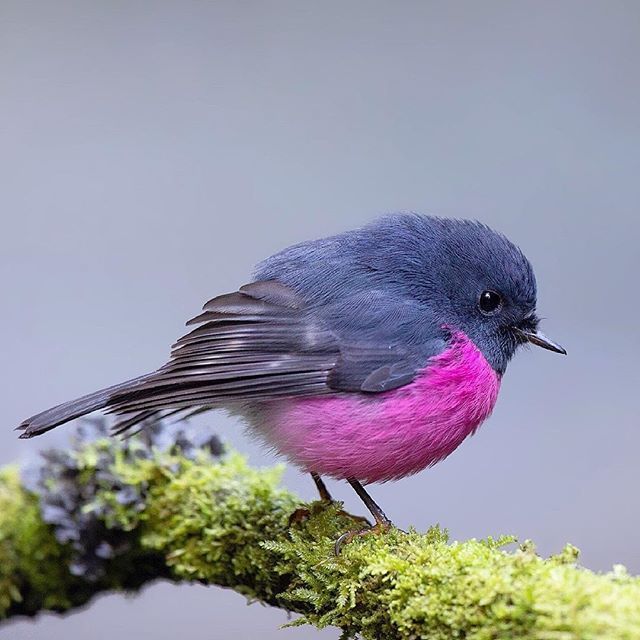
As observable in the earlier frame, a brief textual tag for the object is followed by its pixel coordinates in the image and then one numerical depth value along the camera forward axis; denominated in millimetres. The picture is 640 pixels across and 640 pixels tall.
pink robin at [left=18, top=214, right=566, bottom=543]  5820
